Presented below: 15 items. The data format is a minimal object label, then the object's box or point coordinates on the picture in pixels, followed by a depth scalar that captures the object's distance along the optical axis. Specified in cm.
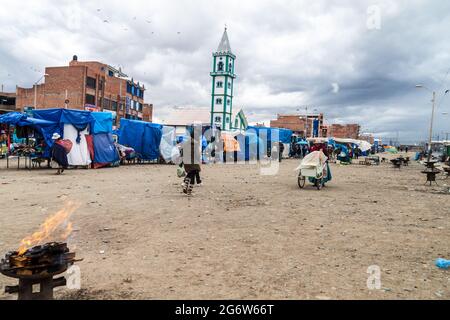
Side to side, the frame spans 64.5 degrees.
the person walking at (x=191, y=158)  1179
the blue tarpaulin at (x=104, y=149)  1986
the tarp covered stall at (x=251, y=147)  3306
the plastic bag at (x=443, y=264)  514
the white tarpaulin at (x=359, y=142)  4041
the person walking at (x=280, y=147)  3516
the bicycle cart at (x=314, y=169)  1412
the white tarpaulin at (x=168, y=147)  2558
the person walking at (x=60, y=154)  1611
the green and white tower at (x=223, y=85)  7775
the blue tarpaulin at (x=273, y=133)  3647
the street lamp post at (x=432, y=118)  4075
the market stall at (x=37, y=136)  1748
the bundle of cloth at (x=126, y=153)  2220
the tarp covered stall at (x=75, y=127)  1825
